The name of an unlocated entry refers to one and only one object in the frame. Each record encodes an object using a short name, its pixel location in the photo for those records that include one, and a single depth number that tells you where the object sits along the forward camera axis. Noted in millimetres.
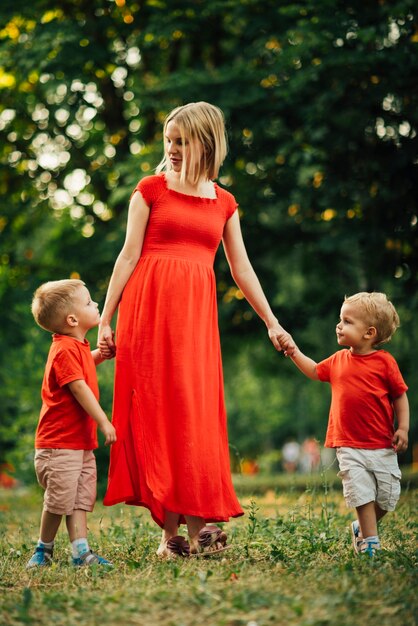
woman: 9600
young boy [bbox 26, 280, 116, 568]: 9421
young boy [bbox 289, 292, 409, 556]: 9320
